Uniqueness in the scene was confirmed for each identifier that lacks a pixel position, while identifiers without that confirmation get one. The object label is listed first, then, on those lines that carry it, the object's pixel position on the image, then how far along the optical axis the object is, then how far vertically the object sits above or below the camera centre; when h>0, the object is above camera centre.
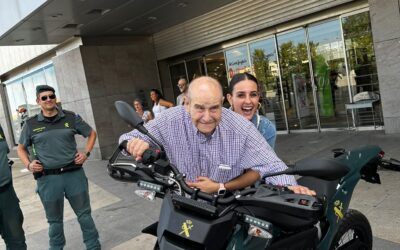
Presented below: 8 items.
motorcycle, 1.60 -0.50
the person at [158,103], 8.76 -0.15
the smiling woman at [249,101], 2.98 -0.14
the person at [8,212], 4.09 -0.92
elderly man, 2.01 -0.29
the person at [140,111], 8.60 -0.25
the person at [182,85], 8.08 +0.15
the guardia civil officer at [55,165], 4.26 -0.54
